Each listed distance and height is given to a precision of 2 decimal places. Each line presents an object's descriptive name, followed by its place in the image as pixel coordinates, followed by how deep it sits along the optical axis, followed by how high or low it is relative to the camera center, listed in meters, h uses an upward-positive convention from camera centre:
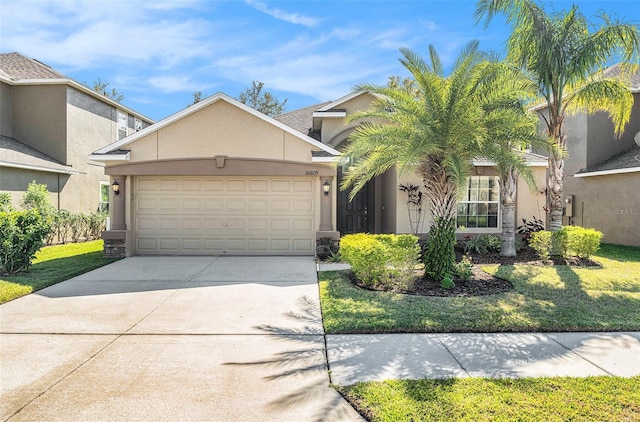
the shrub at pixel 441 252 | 8.31 -0.89
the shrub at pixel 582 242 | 10.66 -0.86
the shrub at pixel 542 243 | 10.97 -0.93
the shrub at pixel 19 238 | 8.81 -0.70
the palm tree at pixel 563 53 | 10.45 +4.18
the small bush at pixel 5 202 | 12.83 +0.16
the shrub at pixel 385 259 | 7.91 -1.00
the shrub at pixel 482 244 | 12.30 -1.08
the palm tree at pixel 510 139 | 8.27 +1.53
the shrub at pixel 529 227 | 13.06 -0.58
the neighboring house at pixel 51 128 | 15.99 +3.35
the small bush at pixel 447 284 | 7.98 -1.49
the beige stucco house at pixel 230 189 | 11.88 +0.59
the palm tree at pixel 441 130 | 8.13 +1.64
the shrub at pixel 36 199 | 14.18 +0.29
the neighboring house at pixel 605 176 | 15.28 +1.40
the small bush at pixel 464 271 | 8.46 -1.31
